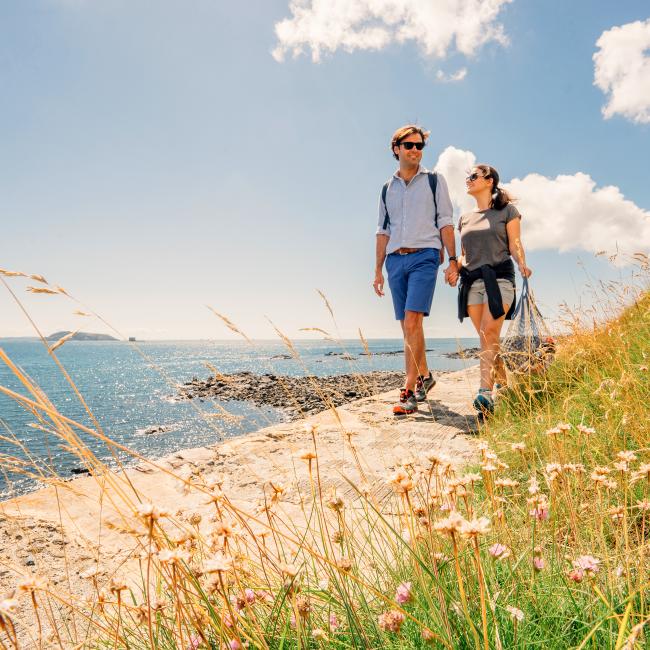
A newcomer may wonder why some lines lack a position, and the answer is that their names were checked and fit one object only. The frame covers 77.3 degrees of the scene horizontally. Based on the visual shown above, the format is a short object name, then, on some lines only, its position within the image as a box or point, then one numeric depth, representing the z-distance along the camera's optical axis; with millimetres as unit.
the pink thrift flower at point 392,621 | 867
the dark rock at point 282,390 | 11858
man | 4500
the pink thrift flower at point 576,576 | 1028
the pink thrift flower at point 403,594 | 1030
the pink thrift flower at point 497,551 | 1038
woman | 4168
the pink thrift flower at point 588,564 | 999
